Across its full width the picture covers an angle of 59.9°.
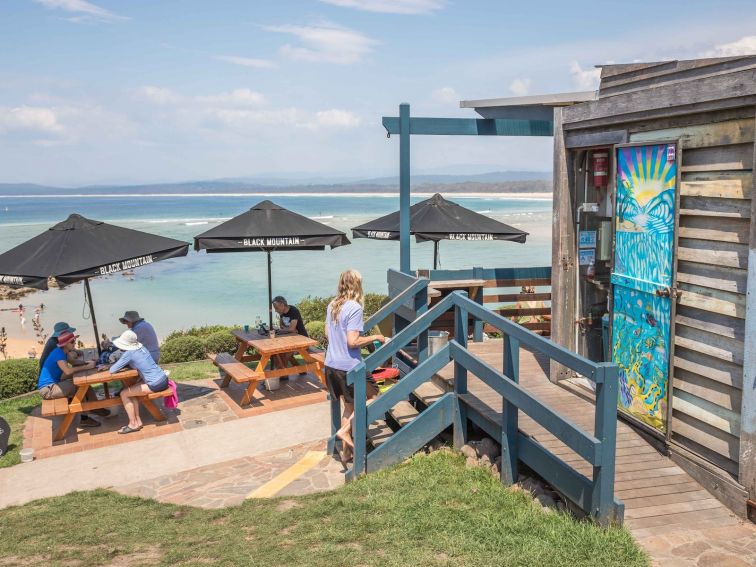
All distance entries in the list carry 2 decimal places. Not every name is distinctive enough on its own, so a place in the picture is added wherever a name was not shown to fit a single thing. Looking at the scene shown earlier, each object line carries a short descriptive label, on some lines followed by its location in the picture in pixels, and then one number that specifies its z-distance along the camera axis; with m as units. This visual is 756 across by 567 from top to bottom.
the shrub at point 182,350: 12.87
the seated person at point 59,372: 7.90
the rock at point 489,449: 5.78
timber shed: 4.45
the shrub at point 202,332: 14.59
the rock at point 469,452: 5.91
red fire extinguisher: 6.57
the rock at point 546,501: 4.77
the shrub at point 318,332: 13.76
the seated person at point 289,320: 9.64
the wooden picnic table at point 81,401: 7.74
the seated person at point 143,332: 8.52
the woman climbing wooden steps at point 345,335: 6.20
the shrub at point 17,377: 9.97
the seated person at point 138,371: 7.90
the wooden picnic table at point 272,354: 8.84
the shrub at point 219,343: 12.96
